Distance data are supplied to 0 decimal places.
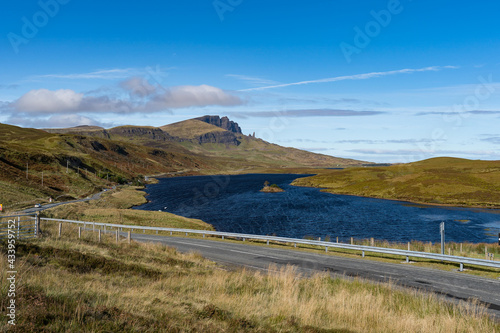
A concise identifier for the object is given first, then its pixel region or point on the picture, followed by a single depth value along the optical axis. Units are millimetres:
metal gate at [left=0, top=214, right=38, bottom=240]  23516
